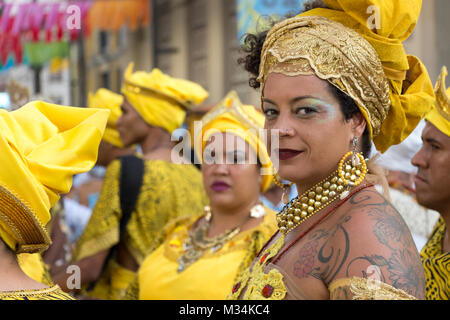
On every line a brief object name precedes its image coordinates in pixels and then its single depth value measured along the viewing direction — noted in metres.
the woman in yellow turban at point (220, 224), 3.40
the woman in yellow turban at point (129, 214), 4.43
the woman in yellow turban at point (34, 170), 1.94
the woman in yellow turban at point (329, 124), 1.92
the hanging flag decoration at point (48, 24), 10.62
